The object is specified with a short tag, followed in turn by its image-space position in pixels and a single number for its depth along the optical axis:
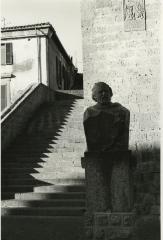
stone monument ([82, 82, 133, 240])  5.24
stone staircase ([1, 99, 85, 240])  6.89
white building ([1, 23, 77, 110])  20.20
